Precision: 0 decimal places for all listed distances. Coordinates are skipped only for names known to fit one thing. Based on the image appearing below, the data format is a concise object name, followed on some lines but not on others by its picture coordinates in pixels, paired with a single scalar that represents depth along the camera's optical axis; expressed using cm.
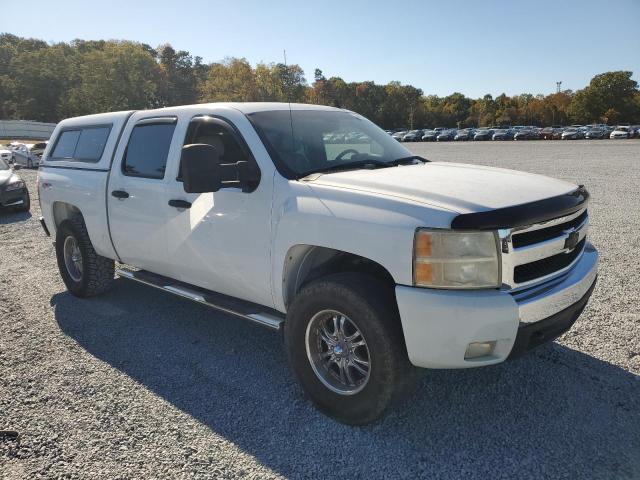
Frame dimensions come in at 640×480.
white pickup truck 254
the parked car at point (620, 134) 5372
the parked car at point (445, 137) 6812
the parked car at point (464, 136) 6656
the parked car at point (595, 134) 5720
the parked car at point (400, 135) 7282
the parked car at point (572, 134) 5734
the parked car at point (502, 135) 6322
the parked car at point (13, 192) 1099
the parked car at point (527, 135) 6056
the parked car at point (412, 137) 7219
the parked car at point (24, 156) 2366
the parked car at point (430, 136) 6975
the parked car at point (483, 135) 6446
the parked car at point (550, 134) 6009
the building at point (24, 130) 7194
